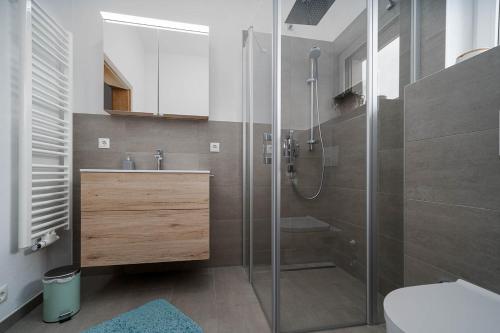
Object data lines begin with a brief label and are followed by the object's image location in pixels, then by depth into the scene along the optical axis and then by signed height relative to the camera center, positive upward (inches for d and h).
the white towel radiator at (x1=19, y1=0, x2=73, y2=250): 52.8 +9.4
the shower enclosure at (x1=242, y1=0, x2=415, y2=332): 48.4 +2.0
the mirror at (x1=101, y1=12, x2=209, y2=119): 74.7 +33.0
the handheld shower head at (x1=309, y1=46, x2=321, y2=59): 48.6 +24.2
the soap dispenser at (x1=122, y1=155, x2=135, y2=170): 74.1 +1.0
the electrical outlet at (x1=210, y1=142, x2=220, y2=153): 82.5 +7.3
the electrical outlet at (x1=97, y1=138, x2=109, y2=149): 75.5 +7.9
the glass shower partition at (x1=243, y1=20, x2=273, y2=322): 54.2 +2.3
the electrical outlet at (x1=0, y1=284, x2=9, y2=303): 48.6 -26.9
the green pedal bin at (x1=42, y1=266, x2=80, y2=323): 52.9 -29.9
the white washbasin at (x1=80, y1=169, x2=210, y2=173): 59.1 -1.0
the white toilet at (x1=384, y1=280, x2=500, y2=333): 23.9 -16.4
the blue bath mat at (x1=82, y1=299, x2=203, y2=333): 49.2 -34.6
